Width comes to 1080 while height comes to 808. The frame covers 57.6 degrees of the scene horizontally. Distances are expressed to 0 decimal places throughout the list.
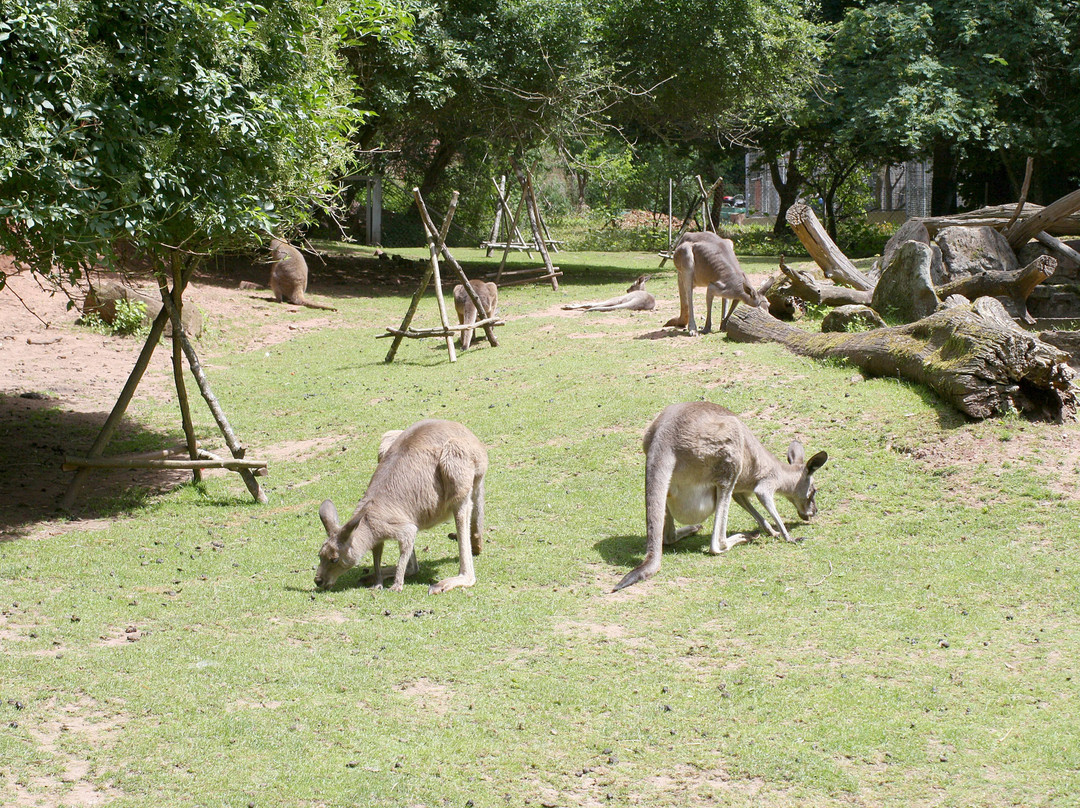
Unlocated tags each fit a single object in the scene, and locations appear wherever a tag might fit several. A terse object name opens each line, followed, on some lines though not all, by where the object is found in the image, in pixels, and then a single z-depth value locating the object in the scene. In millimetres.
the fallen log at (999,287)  14016
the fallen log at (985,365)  9688
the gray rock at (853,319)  13477
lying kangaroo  19906
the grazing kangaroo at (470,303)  17297
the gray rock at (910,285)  13547
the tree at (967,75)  25297
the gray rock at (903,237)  17062
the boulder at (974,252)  15609
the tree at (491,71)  21297
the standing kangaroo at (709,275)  15422
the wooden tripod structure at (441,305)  15802
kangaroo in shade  21047
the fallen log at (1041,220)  15398
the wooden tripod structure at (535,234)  23609
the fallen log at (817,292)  15789
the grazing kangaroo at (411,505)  7227
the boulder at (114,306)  17156
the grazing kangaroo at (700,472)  7671
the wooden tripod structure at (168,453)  10086
